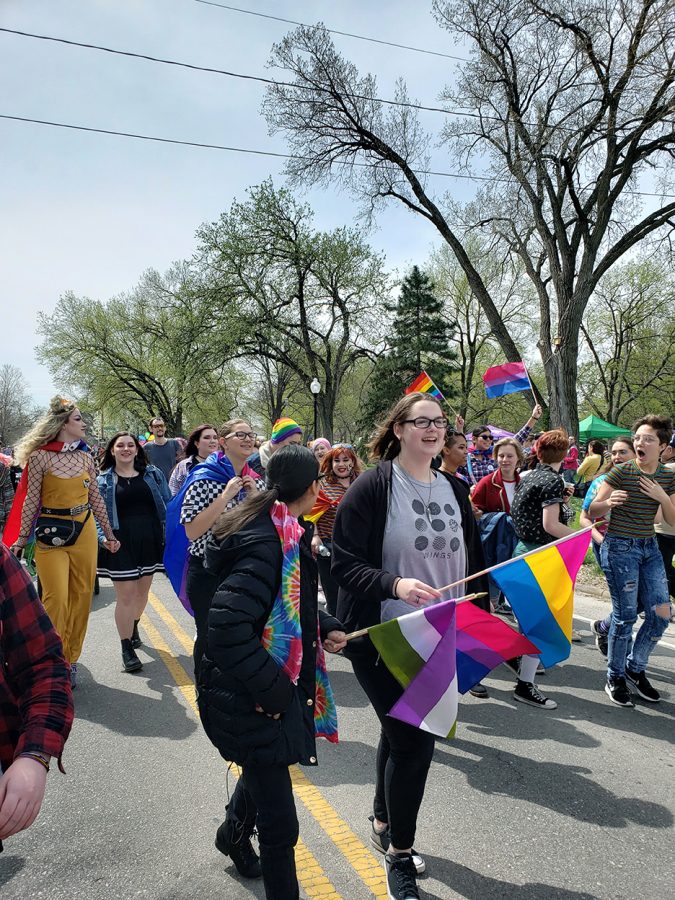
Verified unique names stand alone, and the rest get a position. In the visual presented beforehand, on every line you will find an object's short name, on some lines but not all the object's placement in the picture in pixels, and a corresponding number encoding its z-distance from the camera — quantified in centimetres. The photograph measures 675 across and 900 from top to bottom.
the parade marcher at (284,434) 550
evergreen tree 3322
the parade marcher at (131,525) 535
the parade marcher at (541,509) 459
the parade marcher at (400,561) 244
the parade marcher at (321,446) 716
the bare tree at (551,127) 1441
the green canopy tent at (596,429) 2634
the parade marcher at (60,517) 468
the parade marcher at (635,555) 443
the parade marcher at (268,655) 196
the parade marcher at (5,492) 636
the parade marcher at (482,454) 755
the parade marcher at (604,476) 474
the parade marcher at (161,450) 1071
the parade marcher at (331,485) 569
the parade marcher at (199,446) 563
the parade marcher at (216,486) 393
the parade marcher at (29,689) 145
